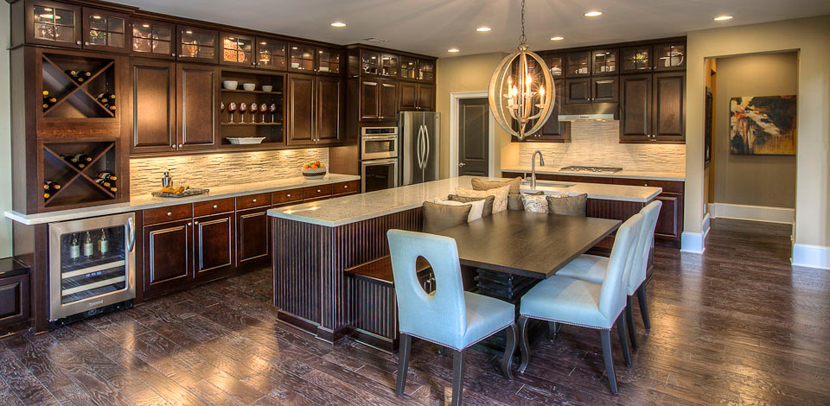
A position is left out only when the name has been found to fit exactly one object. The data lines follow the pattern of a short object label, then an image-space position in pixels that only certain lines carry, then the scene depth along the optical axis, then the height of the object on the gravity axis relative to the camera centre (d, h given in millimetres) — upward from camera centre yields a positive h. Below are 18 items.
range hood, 7246 +844
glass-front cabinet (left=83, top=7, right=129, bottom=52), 4332 +1157
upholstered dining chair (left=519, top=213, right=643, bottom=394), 2975 -707
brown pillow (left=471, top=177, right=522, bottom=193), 5262 -86
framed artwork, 8023 +735
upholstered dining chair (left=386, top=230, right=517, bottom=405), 2621 -677
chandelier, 4000 +603
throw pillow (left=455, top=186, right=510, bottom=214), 4738 -162
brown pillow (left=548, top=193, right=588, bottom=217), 4707 -257
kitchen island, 3707 -599
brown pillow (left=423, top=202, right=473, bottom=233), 4184 -311
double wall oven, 7121 +228
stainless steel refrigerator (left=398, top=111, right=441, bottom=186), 7602 +411
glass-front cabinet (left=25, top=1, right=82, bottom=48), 4035 +1136
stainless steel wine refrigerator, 4070 -681
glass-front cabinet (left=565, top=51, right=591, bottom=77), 7391 +1495
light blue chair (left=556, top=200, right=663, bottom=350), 3469 -627
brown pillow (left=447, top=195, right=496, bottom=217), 4559 -218
